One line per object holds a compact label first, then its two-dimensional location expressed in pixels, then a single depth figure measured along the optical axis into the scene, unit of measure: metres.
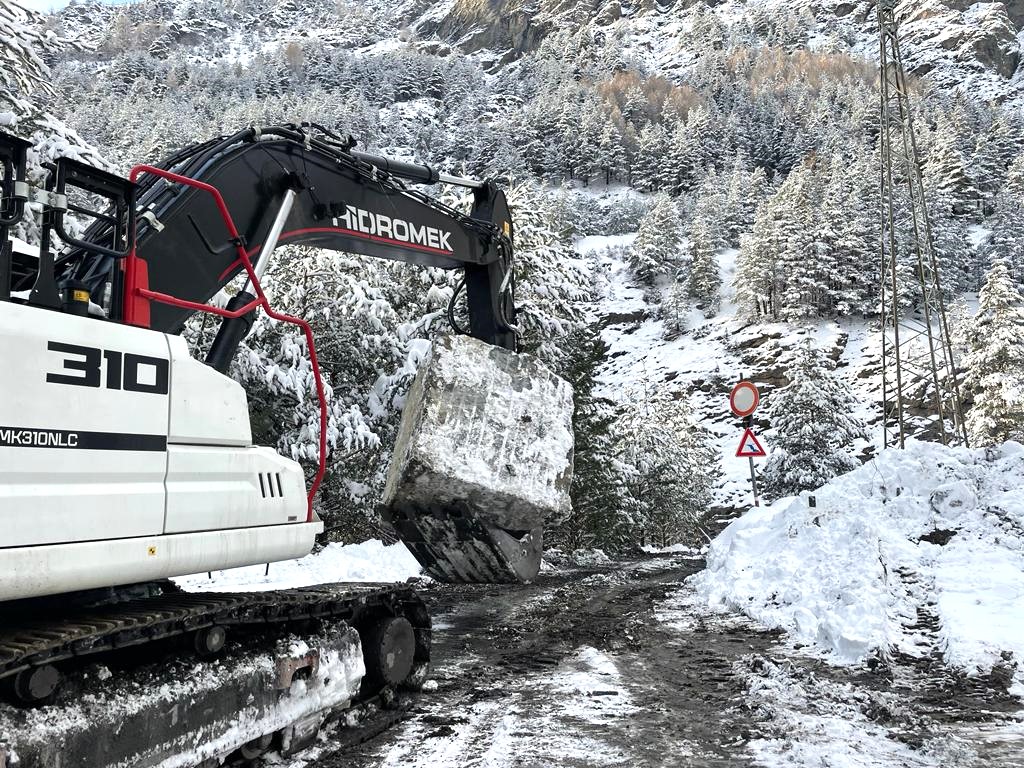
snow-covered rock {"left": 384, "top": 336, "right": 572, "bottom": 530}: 6.99
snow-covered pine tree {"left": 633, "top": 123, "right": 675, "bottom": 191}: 122.06
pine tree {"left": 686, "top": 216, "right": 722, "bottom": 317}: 83.75
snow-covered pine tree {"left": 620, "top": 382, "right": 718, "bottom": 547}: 31.17
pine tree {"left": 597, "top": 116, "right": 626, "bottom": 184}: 122.88
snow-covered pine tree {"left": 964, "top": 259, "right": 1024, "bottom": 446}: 34.41
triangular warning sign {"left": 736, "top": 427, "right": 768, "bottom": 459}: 12.22
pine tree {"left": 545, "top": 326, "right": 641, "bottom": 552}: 19.64
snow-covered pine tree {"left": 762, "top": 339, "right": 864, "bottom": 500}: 33.28
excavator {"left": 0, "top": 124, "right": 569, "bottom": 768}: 3.54
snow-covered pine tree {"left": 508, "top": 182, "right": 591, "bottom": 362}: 18.77
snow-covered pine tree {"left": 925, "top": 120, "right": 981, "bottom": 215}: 90.19
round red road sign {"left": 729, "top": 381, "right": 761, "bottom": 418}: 12.27
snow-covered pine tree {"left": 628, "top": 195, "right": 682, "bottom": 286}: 90.38
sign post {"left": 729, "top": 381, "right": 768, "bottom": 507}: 12.24
